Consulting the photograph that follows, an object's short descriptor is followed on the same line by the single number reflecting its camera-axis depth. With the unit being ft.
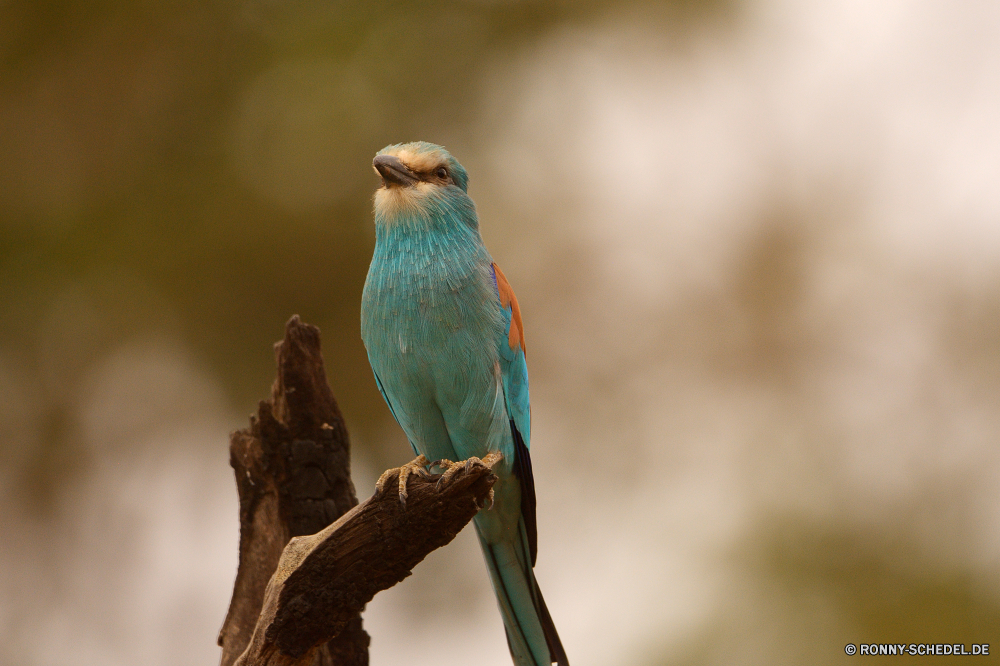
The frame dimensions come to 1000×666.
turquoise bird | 21.29
